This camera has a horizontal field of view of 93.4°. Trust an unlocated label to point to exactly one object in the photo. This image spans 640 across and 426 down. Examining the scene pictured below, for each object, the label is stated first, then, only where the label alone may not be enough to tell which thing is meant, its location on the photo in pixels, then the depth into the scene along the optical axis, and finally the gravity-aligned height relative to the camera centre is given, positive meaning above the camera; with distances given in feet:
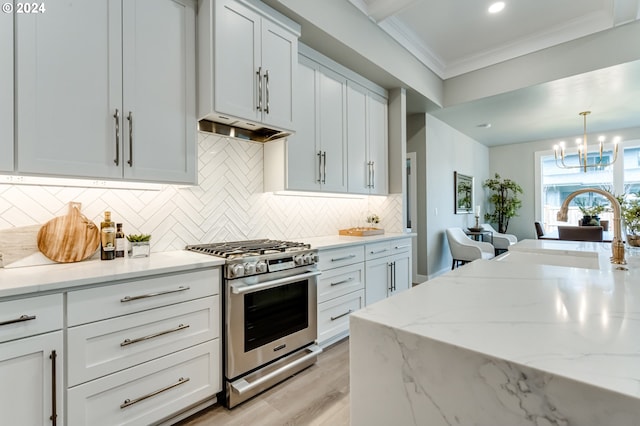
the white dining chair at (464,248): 15.23 -1.87
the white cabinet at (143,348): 4.48 -2.25
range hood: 7.30 +2.20
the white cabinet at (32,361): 3.89 -1.97
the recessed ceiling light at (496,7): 9.68 +6.72
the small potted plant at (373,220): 12.26 -0.30
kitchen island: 1.58 -0.86
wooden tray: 10.87 -0.68
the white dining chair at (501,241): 18.78 -1.78
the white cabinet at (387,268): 9.84 -1.94
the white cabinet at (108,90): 4.82 +2.26
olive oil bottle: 6.01 -0.49
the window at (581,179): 19.43 +2.26
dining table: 13.78 -1.20
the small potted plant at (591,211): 15.64 +0.06
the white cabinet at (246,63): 6.54 +3.58
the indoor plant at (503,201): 22.41 +0.88
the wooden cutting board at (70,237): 5.55 -0.42
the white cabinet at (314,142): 8.67 +2.22
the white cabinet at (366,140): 10.66 +2.73
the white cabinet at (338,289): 8.30 -2.21
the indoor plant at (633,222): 6.40 -0.22
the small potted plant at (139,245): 6.30 -0.64
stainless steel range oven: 6.05 -2.22
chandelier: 15.75 +3.58
